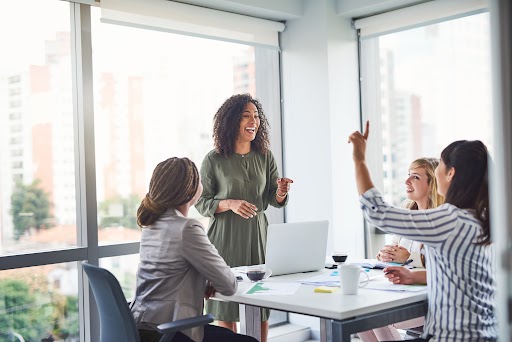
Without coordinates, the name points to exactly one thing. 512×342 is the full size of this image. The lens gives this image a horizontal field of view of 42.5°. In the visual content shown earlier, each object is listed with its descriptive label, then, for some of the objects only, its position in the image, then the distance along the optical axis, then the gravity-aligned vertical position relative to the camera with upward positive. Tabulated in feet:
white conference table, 7.07 -1.53
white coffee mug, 7.94 -1.30
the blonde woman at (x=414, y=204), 10.23 -0.56
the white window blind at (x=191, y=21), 12.83 +3.31
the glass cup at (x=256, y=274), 9.00 -1.37
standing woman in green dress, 12.00 -0.27
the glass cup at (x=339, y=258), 10.23 -1.34
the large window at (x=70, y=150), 11.73 +0.56
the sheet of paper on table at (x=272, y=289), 8.23 -1.49
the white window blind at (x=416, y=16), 13.53 +3.35
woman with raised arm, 7.38 -0.81
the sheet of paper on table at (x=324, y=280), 8.79 -1.49
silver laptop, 9.44 -1.08
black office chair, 7.42 -1.61
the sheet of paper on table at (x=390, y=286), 8.27 -1.50
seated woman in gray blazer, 8.07 -1.06
